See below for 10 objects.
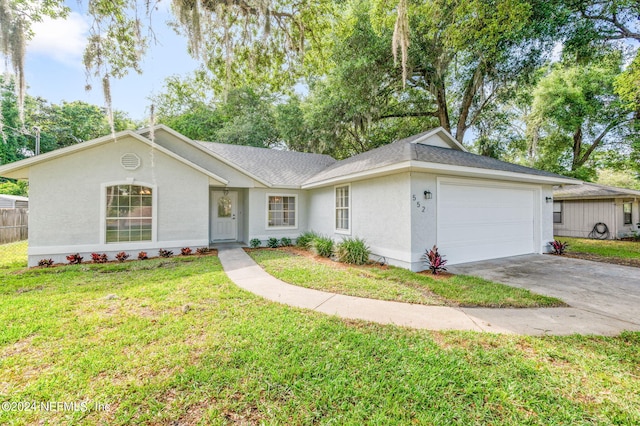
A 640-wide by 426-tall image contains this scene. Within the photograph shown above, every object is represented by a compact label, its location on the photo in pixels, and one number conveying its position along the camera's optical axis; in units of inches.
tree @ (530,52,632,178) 605.0
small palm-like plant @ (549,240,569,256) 353.7
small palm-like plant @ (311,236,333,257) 326.3
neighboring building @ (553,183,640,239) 534.0
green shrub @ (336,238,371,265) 290.8
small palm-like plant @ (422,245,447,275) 252.5
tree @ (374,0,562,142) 285.0
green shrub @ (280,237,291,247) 426.6
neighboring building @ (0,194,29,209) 570.4
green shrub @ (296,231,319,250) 395.8
